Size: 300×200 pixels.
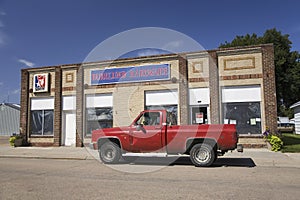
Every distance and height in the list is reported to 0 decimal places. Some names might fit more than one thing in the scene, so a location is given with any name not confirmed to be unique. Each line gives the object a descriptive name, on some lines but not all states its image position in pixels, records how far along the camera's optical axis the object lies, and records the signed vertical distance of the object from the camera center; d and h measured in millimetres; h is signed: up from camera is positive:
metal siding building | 39500 -79
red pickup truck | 9000 -746
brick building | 15031 +1582
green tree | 30609 +6336
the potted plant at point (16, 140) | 18270 -1514
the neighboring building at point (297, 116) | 27062 +108
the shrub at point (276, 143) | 13266 -1287
